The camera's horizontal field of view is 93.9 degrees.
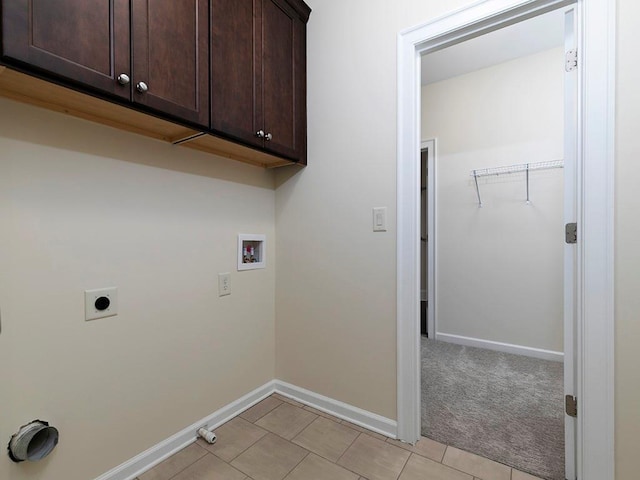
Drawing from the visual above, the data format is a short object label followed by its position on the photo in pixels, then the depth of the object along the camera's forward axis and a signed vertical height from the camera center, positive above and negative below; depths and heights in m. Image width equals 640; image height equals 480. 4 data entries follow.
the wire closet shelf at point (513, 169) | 2.52 +0.59
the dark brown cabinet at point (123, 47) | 0.83 +0.62
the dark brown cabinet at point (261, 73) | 1.33 +0.83
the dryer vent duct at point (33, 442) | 0.98 -0.69
